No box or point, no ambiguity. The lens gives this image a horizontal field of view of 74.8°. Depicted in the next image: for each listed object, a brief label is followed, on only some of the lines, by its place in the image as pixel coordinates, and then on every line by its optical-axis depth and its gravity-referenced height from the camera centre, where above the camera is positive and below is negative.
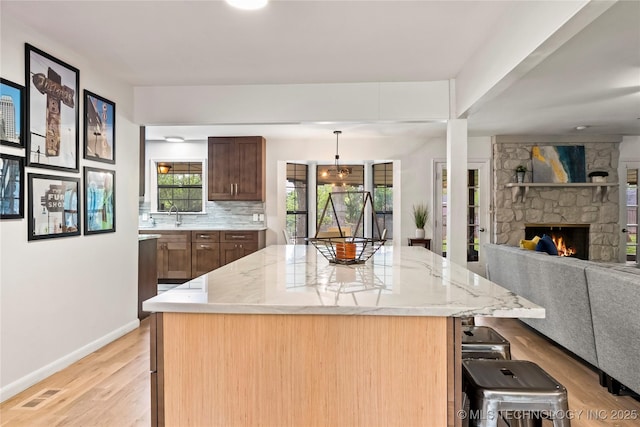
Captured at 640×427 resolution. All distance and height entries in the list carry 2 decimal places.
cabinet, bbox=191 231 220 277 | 6.16 -0.54
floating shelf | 6.30 +0.43
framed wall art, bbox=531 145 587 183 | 6.43 +0.80
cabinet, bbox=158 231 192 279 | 6.22 -0.60
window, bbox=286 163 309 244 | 7.12 +0.22
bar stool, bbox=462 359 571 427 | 1.32 -0.58
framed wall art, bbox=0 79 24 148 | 2.43 +0.60
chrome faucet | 6.77 -0.01
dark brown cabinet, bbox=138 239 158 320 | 4.26 -0.59
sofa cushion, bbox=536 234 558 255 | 3.90 -0.30
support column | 3.70 +0.22
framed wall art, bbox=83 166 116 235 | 3.25 +0.11
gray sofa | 2.37 -0.62
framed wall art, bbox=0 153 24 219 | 2.43 +0.17
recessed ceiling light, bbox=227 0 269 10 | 2.24 +1.14
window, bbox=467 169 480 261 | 6.74 +0.03
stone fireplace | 6.42 +0.20
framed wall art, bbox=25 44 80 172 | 2.66 +0.70
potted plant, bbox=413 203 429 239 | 6.50 -0.04
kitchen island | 1.33 -0.48
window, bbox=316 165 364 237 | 7.32 +0.46
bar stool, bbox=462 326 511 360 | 1.86 -0.60
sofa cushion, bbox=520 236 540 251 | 4.14 -0.29
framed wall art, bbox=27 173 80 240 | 2.68 +0.06
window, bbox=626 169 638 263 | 6.56 +0.00
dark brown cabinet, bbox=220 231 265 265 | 6.14 -0.40
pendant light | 6.38 +0.68
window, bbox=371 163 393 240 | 7.17 +0.36
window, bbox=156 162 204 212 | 6.88 +0.44
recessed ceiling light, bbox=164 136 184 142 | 6.27 +1.16
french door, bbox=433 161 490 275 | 6.68 +0.09
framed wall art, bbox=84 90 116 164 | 3.27 +0.71
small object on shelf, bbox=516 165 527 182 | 6.41 +0.66
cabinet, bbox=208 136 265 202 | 6.35 +0.71
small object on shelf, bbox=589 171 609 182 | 6.27 +0.59
